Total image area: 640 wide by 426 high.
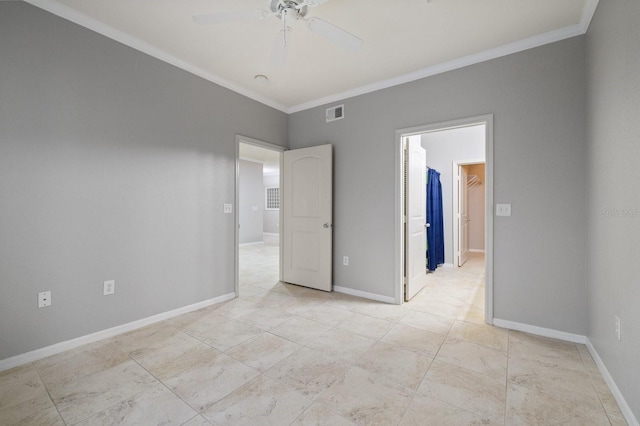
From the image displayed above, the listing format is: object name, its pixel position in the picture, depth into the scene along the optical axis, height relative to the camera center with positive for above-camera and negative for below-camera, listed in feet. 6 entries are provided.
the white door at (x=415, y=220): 10.71 -0.39
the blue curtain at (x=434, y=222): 15.58 -0.71
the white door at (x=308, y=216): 12.00 -0.26
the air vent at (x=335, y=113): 11.88 +4.33
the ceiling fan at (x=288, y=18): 5.68 +4.08
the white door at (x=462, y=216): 17.38 -0.39
